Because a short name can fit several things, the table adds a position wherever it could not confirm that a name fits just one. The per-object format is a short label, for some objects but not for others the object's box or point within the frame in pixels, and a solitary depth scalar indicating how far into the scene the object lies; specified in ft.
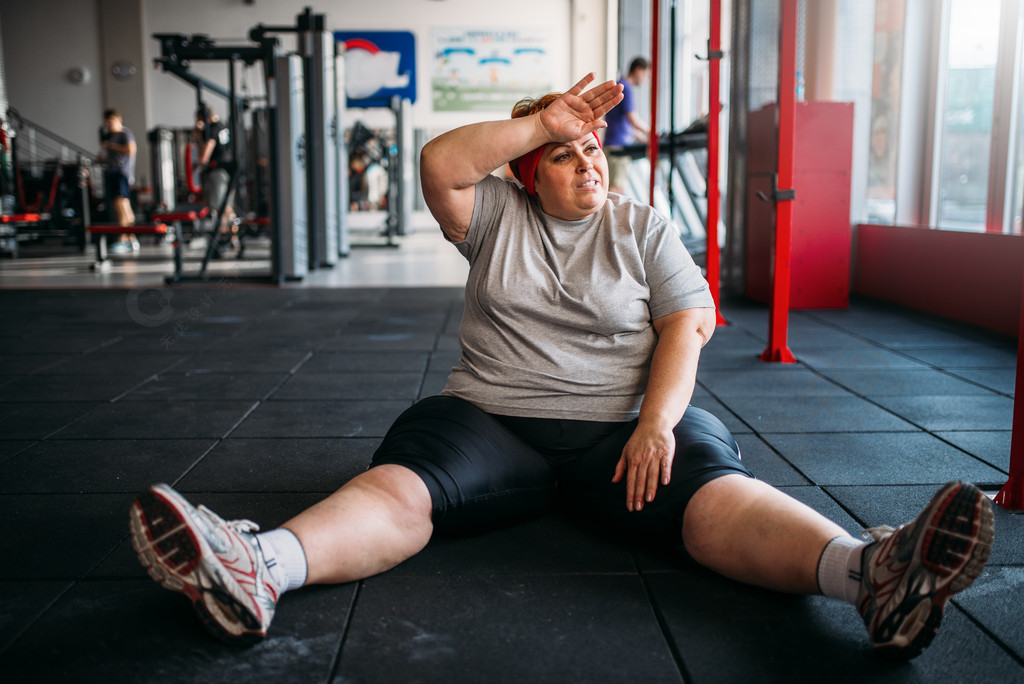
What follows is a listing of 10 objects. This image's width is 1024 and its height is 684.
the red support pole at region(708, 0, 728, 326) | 12.24
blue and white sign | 41.81
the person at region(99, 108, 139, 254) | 29.34
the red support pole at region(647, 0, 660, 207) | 13.88
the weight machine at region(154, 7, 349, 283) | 19.21
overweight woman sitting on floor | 4.11
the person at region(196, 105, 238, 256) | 22.18
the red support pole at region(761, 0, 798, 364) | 10.57
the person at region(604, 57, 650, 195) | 22.73
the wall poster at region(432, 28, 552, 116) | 42.04
